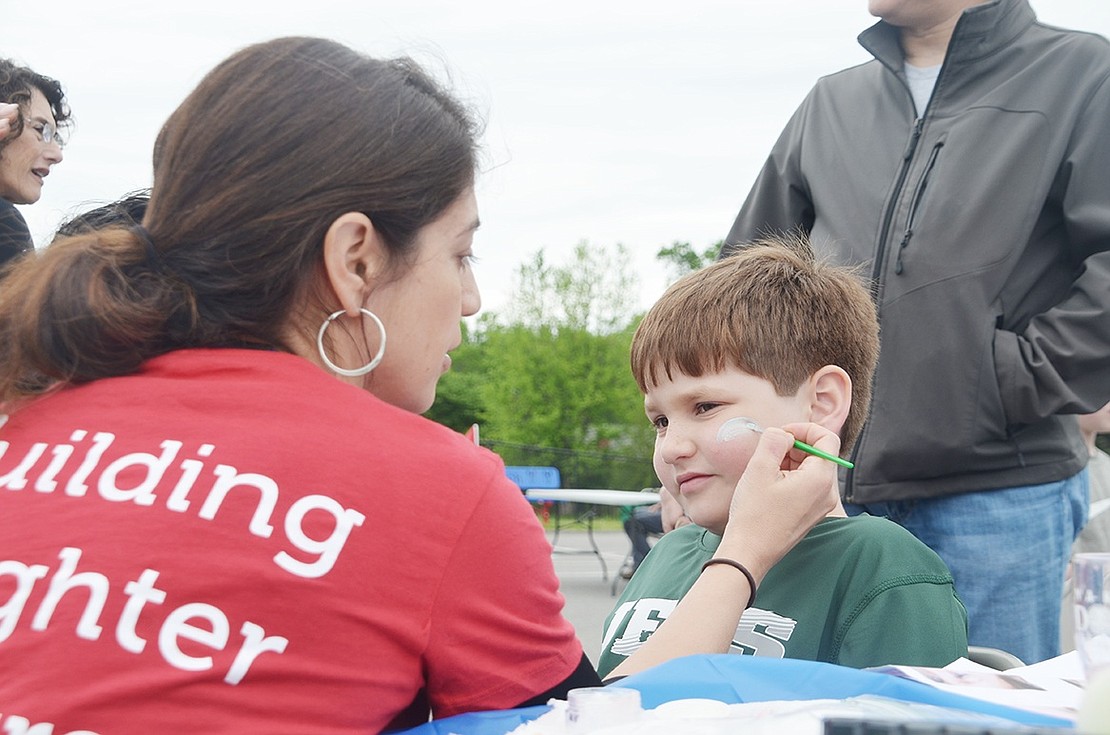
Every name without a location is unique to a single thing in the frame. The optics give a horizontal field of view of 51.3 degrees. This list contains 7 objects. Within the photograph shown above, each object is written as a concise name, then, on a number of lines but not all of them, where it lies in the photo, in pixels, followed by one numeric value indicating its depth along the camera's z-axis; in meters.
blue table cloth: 1.04
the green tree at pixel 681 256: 54.44
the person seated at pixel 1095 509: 3.17
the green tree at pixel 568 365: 35.28
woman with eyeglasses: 3.90
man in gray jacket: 2.55
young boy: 1.79
